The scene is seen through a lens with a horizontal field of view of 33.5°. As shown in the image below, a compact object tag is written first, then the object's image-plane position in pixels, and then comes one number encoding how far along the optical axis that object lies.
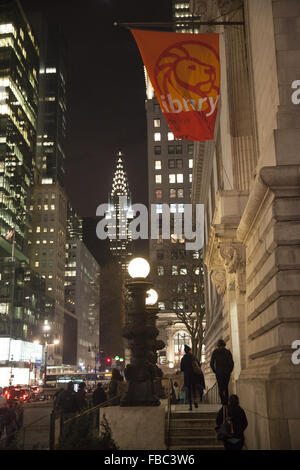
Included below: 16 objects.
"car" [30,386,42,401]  46.93
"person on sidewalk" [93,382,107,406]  17.31
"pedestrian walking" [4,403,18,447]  17.71
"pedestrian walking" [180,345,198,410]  15.85
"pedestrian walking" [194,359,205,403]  17.05
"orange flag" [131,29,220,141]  13.91
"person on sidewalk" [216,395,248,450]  8.96
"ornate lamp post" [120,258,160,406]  10.11
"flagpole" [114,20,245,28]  13.39
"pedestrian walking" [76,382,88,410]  19.10
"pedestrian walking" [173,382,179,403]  29.91
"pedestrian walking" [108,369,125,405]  18.20
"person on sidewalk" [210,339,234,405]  13.65
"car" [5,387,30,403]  38.66
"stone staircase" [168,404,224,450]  13.15
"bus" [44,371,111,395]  69.20
